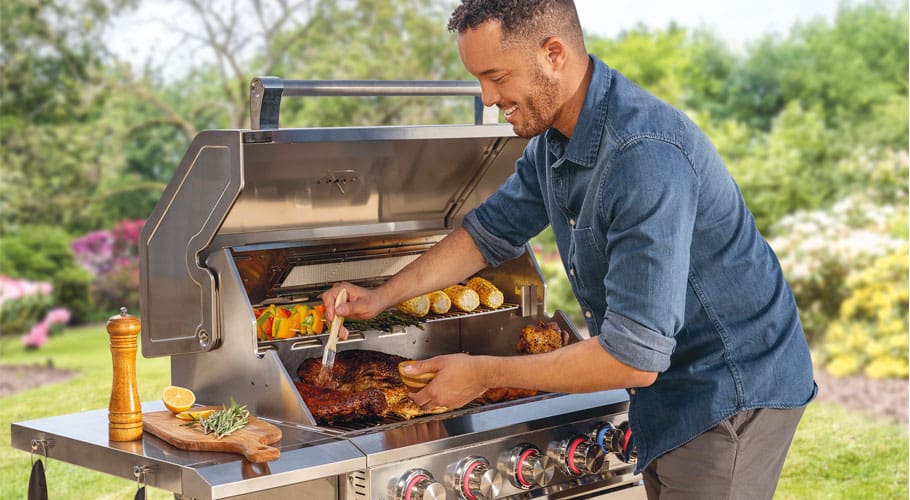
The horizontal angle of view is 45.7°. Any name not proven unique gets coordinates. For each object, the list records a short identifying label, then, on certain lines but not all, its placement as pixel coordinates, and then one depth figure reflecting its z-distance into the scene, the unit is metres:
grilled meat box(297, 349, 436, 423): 2.85
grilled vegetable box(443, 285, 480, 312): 3.47
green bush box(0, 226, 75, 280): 8.88
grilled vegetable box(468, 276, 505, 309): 3.53
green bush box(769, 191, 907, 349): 8.10
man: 2.33
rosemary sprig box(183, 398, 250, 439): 2.57
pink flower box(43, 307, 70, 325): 8.80
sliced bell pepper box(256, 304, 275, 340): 2.99
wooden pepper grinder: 2.66
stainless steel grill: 2.57
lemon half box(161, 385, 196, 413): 2.80
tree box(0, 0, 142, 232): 9.06
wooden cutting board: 2.41
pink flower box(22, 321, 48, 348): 8.48
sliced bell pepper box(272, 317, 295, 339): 3.02
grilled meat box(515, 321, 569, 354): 3.39
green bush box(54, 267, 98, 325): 9.02
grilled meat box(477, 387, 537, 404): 3.13
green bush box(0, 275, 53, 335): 8.66
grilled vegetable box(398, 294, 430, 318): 3.35
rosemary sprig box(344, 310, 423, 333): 3.15
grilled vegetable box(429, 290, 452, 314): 3.43
